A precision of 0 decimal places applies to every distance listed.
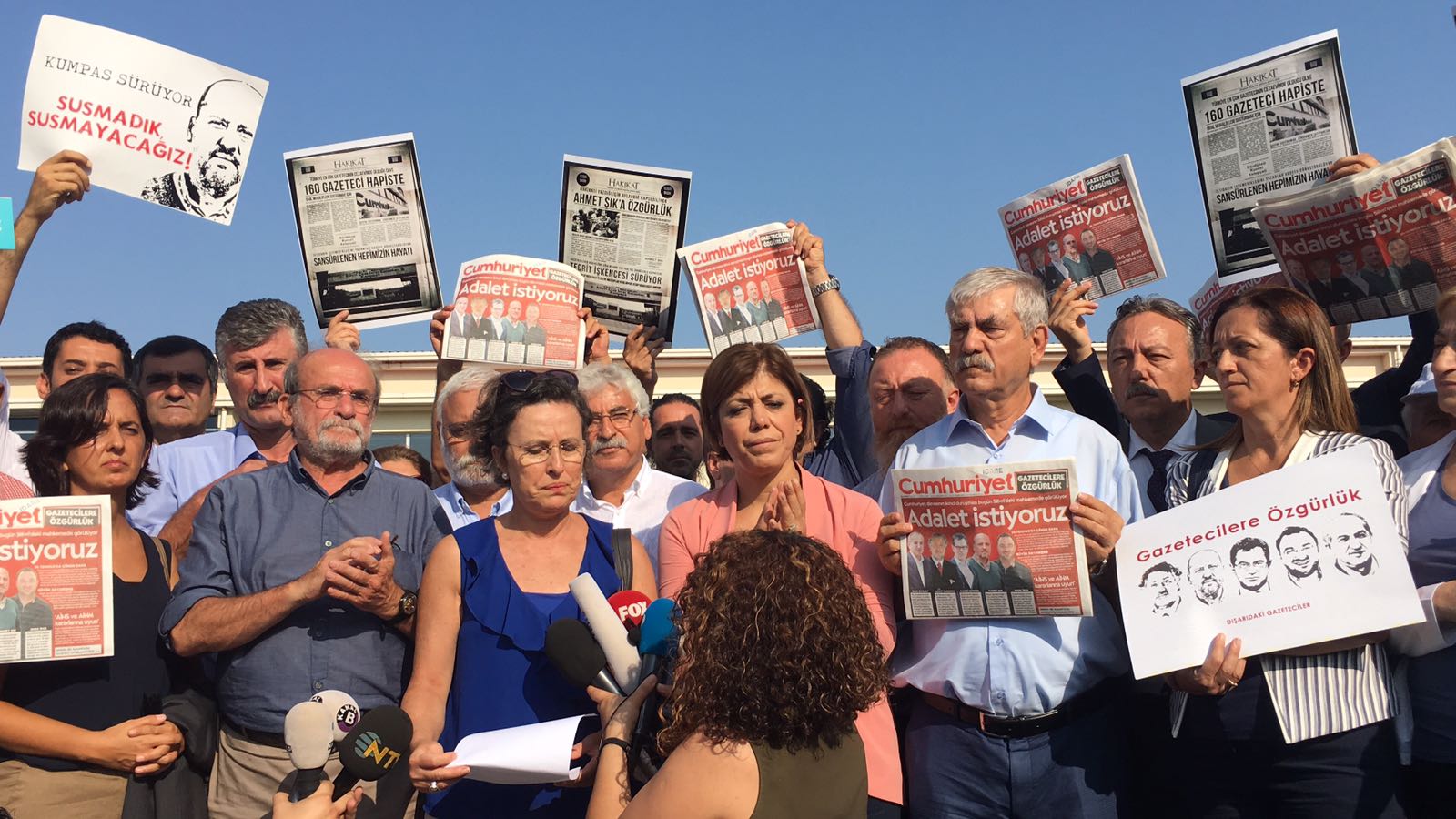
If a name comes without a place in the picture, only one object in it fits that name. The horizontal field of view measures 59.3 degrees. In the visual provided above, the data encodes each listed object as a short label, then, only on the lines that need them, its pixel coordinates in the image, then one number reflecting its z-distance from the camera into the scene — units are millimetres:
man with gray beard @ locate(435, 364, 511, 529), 6008
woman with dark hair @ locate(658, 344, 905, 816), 4594
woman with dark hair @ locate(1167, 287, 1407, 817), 4078
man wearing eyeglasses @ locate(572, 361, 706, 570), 6141
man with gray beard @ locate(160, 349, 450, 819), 4477
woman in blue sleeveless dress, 4285
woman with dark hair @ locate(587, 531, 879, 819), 3336
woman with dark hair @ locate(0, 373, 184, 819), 4355
